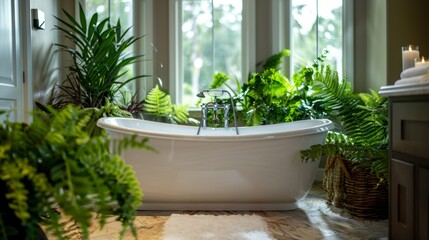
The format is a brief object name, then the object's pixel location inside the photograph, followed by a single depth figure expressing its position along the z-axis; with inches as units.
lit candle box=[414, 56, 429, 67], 66.6
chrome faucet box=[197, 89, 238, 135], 123.0
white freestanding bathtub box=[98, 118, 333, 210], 96.6
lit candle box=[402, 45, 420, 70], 75.7
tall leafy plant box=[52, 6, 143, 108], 122.0
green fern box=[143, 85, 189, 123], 129.7
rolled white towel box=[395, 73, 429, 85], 58.0
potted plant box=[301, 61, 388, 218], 92.6
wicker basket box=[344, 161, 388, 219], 96.9
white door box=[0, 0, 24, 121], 98.8
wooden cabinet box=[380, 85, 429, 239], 58.2
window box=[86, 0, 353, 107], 143.9
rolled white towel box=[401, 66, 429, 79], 60.3
